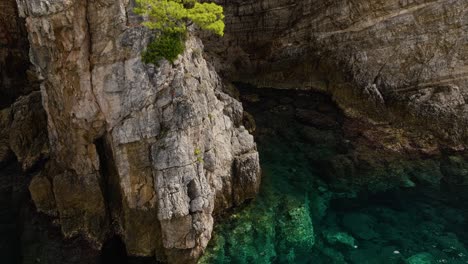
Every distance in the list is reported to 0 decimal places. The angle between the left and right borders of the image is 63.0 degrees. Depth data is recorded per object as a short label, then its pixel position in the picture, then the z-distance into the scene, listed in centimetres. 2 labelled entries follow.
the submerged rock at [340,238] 2130
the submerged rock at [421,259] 1989
